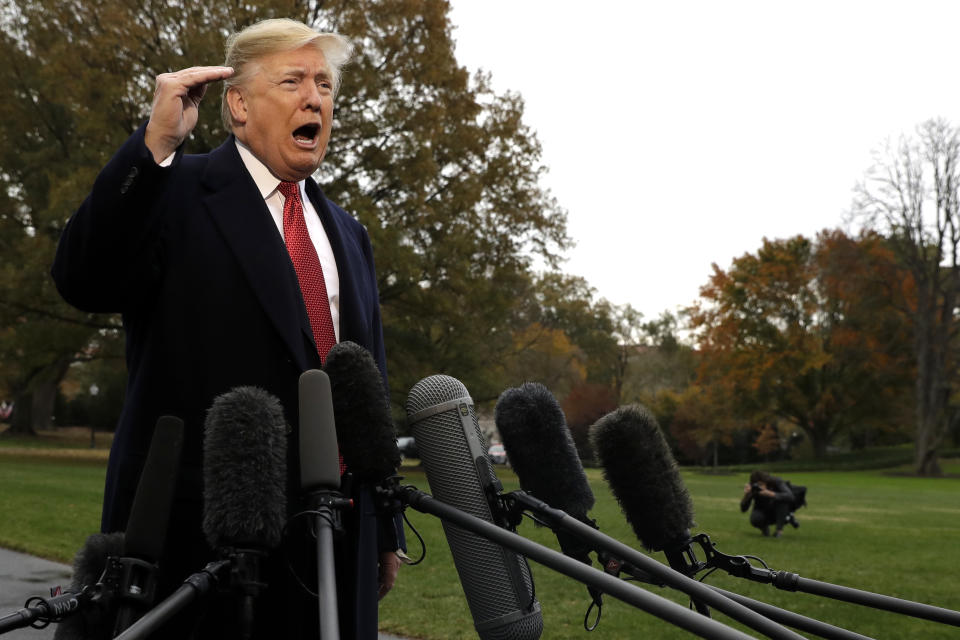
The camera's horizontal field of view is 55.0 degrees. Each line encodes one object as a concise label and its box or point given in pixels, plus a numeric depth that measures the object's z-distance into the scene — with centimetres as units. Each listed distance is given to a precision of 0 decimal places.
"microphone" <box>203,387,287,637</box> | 176
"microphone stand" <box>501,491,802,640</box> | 156
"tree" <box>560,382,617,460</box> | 3866
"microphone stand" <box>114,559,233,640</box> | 152
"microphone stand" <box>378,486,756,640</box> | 136
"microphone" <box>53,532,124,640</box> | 178
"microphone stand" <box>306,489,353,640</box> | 157
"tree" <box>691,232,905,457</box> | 5294
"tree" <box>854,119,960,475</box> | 4278
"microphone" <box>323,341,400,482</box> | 203
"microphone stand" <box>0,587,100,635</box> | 163
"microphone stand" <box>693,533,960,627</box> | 197
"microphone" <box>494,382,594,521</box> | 229
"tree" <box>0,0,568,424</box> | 2011
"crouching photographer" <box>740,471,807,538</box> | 1438
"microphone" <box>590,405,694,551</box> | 235
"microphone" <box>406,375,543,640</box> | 210
